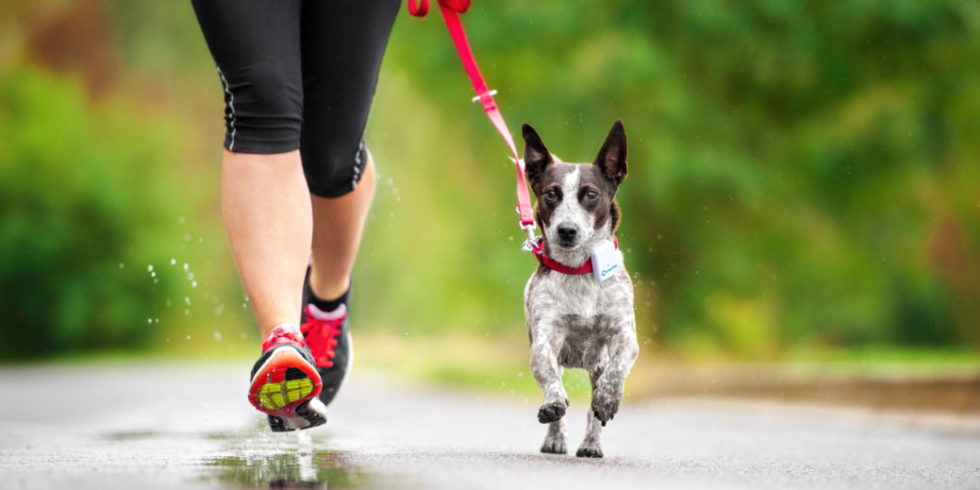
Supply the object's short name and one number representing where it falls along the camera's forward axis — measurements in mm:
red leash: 8937
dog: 8895
